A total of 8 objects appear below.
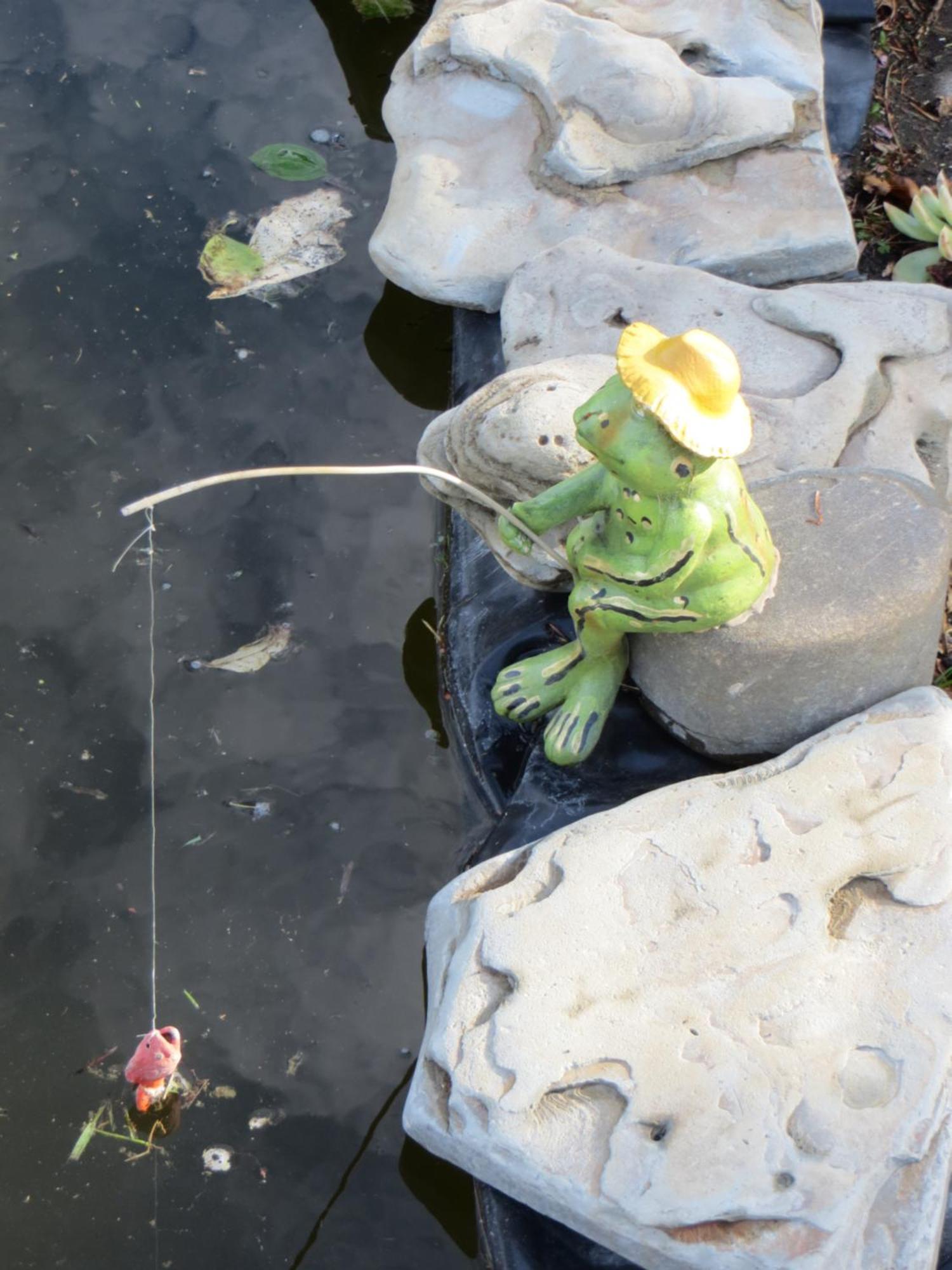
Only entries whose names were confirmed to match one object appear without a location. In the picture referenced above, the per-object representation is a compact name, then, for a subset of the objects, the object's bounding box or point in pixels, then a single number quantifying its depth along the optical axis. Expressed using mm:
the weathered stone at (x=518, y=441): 2590
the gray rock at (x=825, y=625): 2391
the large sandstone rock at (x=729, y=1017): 1975
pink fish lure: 2496
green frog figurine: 2010
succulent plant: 3674
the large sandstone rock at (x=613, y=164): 3477
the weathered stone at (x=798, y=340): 2889
